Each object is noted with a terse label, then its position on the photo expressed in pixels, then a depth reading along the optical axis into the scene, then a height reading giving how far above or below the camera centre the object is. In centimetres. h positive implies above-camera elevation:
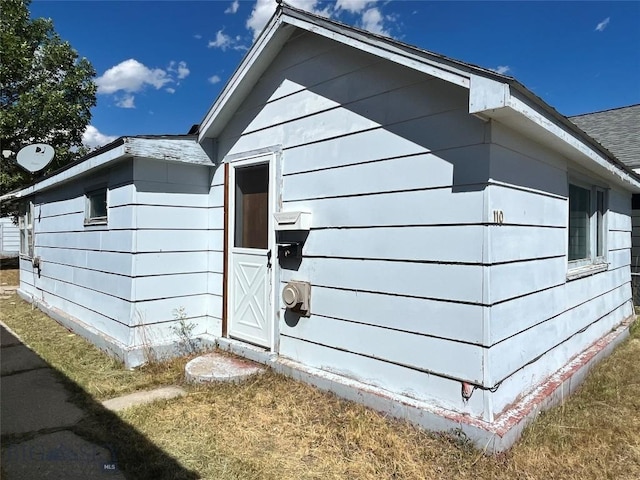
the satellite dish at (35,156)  698 +141
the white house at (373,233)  276 +3
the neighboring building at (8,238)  2258 -16
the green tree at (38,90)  1238 +483
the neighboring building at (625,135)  801 +230
